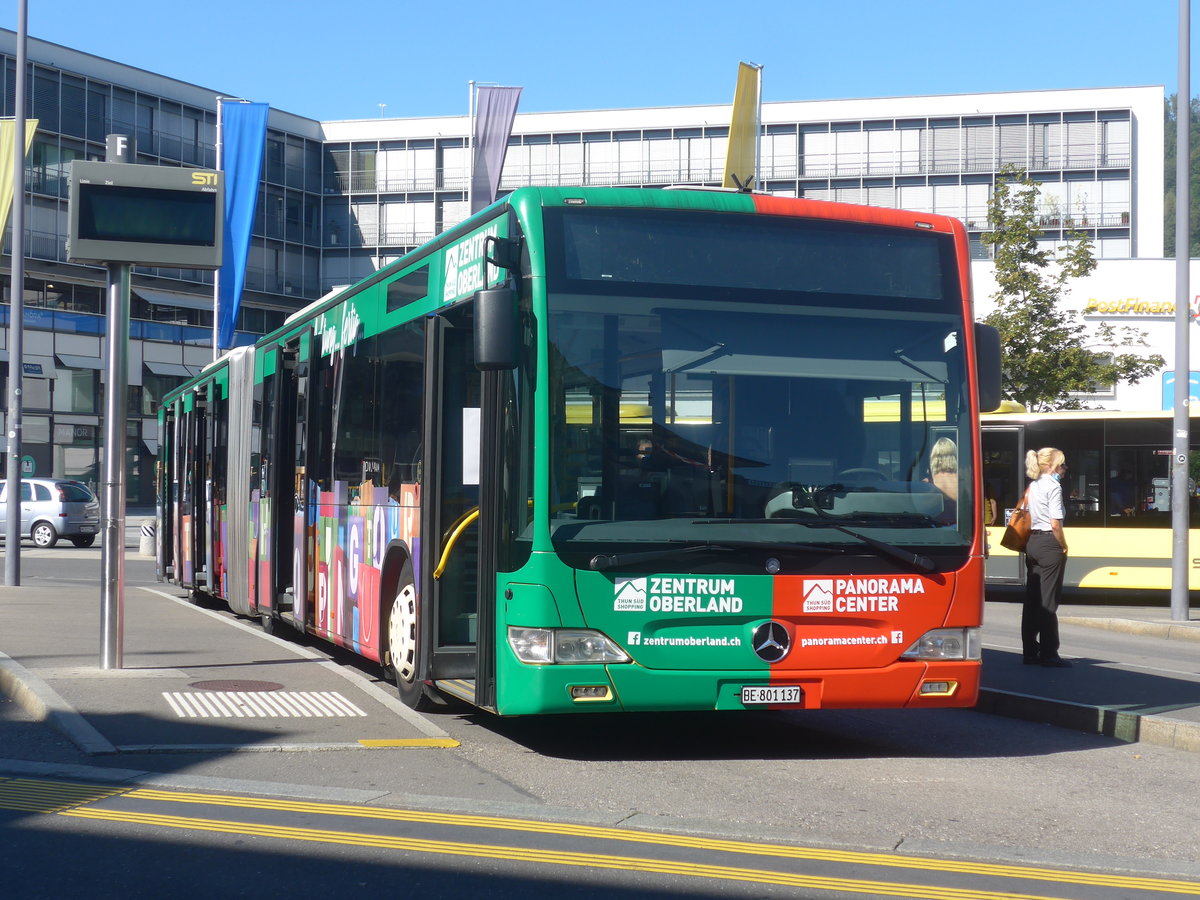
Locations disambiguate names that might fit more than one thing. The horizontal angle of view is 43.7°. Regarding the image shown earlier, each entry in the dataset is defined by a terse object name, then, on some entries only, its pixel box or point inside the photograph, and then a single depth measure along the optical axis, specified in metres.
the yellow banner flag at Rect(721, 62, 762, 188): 28.06
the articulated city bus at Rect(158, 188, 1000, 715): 7.72
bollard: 34.34
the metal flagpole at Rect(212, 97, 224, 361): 31.34
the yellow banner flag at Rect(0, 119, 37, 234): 22.03
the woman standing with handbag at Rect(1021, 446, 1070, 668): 12.59
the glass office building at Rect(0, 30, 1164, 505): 58.34
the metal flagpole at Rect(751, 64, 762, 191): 27.46
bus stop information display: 10.66
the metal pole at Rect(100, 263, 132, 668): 10.74
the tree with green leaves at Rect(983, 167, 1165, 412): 32.78
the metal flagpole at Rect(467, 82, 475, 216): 28.80
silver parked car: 35.25
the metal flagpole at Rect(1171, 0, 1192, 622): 17.67
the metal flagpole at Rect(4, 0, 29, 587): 21.08
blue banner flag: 29.84
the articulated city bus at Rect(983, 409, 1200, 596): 21.72
